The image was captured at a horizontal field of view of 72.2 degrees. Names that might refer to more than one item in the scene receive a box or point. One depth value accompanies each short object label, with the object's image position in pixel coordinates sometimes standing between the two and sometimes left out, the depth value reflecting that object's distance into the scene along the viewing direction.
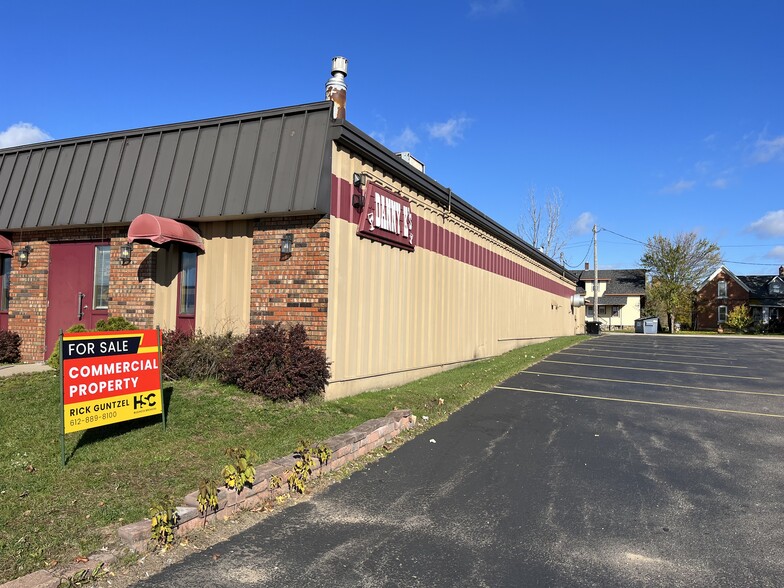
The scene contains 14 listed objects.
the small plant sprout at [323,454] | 5.42
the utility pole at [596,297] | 45.80
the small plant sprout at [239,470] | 4.44
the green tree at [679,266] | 55.44
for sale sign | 5.29
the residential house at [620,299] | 62.88
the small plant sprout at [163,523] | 3.77
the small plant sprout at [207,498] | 4.12
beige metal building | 8.60
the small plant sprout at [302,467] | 4.99
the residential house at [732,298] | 54.53
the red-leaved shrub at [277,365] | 7.73
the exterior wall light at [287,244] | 8.65
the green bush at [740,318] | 50.50
